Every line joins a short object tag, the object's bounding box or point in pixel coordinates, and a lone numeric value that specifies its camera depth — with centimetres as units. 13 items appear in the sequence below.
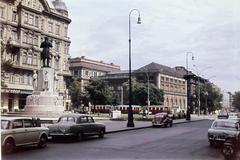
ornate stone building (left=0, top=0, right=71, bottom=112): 4950
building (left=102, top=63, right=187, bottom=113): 11288
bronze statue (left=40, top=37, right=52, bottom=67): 3391
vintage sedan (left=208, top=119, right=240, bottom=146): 1808
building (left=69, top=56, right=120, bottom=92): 10908
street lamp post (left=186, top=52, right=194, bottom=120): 5450
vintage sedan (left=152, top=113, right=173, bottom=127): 3750
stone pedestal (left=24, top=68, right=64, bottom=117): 3180
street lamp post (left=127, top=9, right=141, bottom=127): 3312
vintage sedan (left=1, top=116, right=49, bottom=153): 1391
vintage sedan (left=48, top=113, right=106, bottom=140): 1964
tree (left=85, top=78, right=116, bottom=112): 7444
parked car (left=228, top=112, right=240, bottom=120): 2895
